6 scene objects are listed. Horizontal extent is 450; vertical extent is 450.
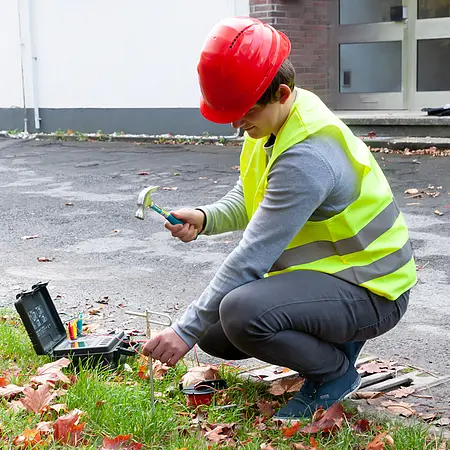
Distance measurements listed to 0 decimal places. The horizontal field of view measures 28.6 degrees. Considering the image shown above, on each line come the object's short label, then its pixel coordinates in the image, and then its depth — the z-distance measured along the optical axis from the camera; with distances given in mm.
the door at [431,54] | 11773
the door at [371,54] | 12180
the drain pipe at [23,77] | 14258
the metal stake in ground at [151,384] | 3043
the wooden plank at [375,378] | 3513
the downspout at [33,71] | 14108
